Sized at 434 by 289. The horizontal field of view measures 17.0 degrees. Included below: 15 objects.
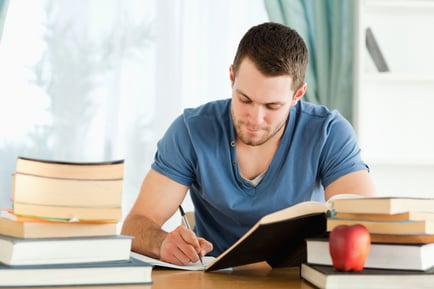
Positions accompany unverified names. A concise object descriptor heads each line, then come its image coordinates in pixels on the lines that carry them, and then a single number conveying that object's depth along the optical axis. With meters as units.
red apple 2.43
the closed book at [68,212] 2.40
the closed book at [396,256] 2.48
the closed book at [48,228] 2.42
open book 2.53
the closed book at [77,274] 2.40
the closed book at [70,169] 2.40
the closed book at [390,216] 2.49
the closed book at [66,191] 2.40
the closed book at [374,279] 2.42
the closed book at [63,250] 2.41
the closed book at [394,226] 2.47
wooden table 2.55
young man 3.26
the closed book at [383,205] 2.48
